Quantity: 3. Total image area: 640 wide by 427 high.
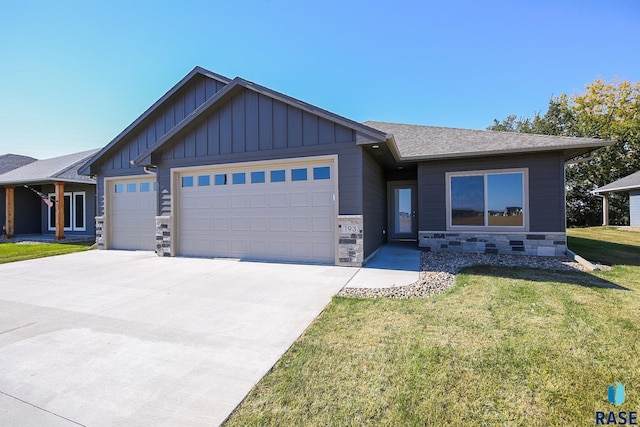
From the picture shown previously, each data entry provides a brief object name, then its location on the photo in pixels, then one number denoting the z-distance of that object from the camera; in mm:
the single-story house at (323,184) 6848
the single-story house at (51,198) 13031
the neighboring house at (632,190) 16438
